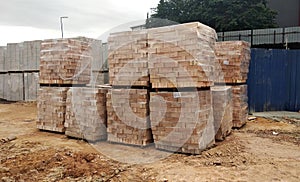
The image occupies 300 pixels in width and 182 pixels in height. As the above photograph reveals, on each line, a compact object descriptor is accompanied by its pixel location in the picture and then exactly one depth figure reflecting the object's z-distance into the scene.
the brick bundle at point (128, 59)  5.07
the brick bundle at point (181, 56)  4.50
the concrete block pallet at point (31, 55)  12.02
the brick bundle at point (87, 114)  5.53
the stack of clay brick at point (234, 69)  6.70
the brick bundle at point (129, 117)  5.04
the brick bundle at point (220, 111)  5.37
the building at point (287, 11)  19.64
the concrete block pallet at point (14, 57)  12.46
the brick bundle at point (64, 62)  6.50
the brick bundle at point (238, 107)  6.71
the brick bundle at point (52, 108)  6.36
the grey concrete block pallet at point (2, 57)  13.02
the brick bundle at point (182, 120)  4.50
